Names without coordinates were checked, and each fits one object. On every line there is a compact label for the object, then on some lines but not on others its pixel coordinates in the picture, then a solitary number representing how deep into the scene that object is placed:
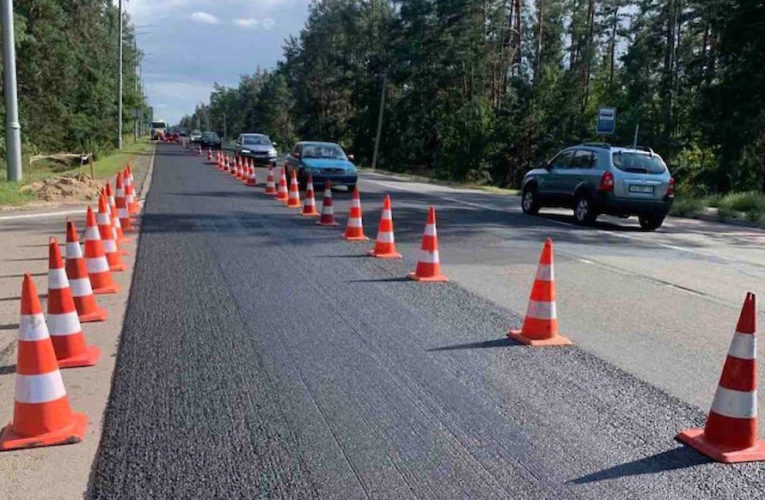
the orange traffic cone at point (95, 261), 7.80
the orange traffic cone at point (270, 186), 20.70
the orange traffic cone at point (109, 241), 9.09
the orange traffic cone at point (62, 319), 5.30
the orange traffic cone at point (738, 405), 4.04
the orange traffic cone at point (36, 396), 4.07
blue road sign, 23.98
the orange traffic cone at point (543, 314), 6.16
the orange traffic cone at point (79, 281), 6.54
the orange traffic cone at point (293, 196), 17.44
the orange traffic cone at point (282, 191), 18.87
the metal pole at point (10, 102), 17.75
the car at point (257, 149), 37.50
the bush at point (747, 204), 19.72
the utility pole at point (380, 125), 58.53
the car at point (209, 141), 64.06
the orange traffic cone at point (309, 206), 15.48
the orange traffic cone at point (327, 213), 13.74
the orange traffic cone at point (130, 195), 15.23
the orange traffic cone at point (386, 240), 10.35
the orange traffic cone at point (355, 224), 11.96
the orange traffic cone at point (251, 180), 24.79
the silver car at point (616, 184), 15.34
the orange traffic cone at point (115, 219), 10.91
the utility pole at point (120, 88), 52.26
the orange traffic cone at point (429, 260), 8.79
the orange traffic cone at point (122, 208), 12.64
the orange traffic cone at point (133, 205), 15.19
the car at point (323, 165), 22.11
